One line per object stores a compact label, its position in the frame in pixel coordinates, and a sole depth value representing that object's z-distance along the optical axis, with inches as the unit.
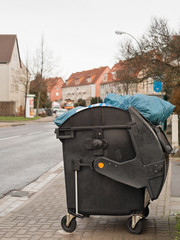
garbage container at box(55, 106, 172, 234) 165.0
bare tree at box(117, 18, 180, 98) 967.8
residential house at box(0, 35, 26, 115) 2480.3
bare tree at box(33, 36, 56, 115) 2198.6
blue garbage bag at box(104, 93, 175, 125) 177.8
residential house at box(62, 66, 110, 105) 4906.5
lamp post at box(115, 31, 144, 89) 1194.1
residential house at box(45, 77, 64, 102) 6481.3
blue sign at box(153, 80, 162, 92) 809.3
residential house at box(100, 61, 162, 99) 4265.3
